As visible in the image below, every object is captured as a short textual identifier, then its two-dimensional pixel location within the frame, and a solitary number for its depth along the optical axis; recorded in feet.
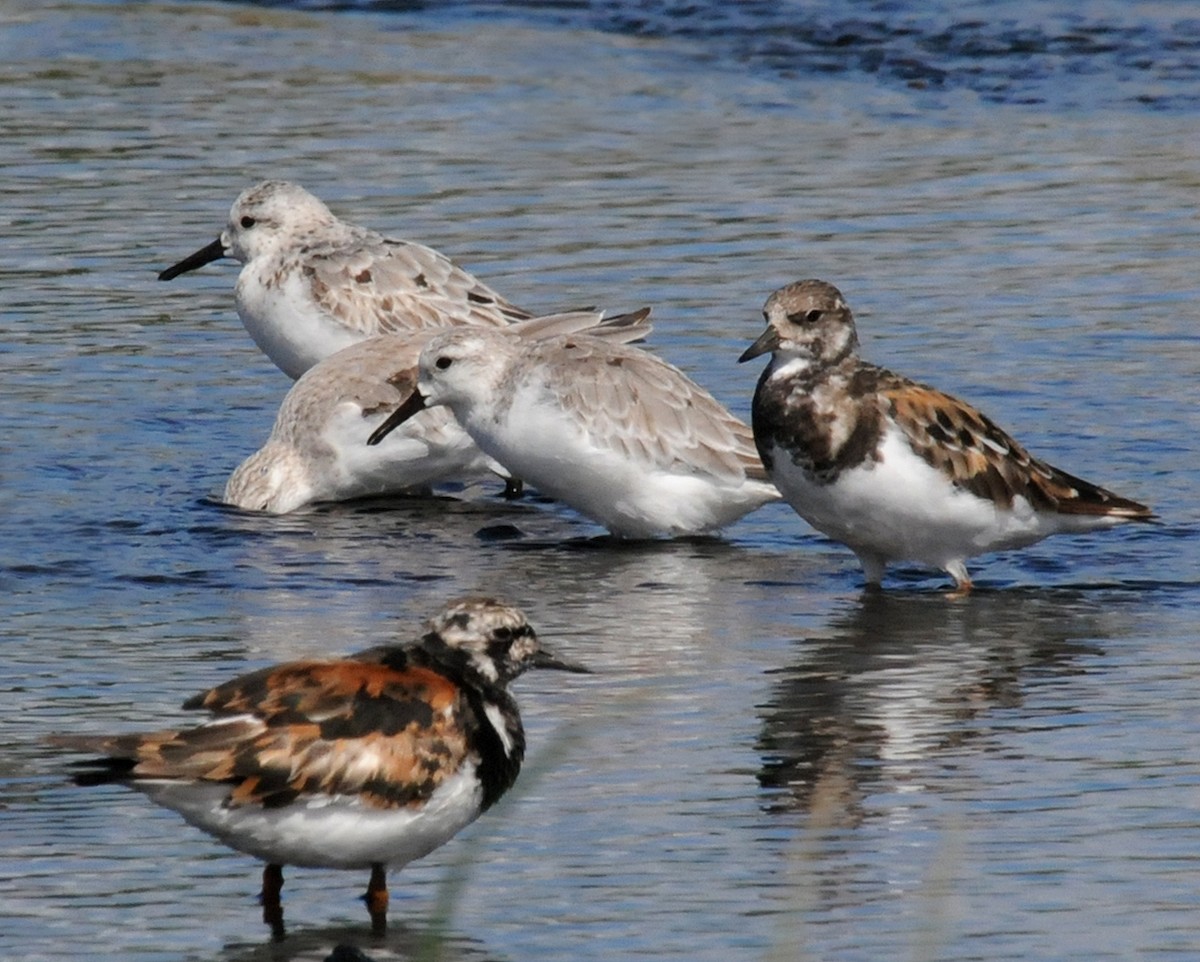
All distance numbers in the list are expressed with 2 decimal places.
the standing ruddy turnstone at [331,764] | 19.86
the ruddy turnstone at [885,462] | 30.94
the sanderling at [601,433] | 34.14
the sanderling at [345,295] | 41.75
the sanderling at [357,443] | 36.01
